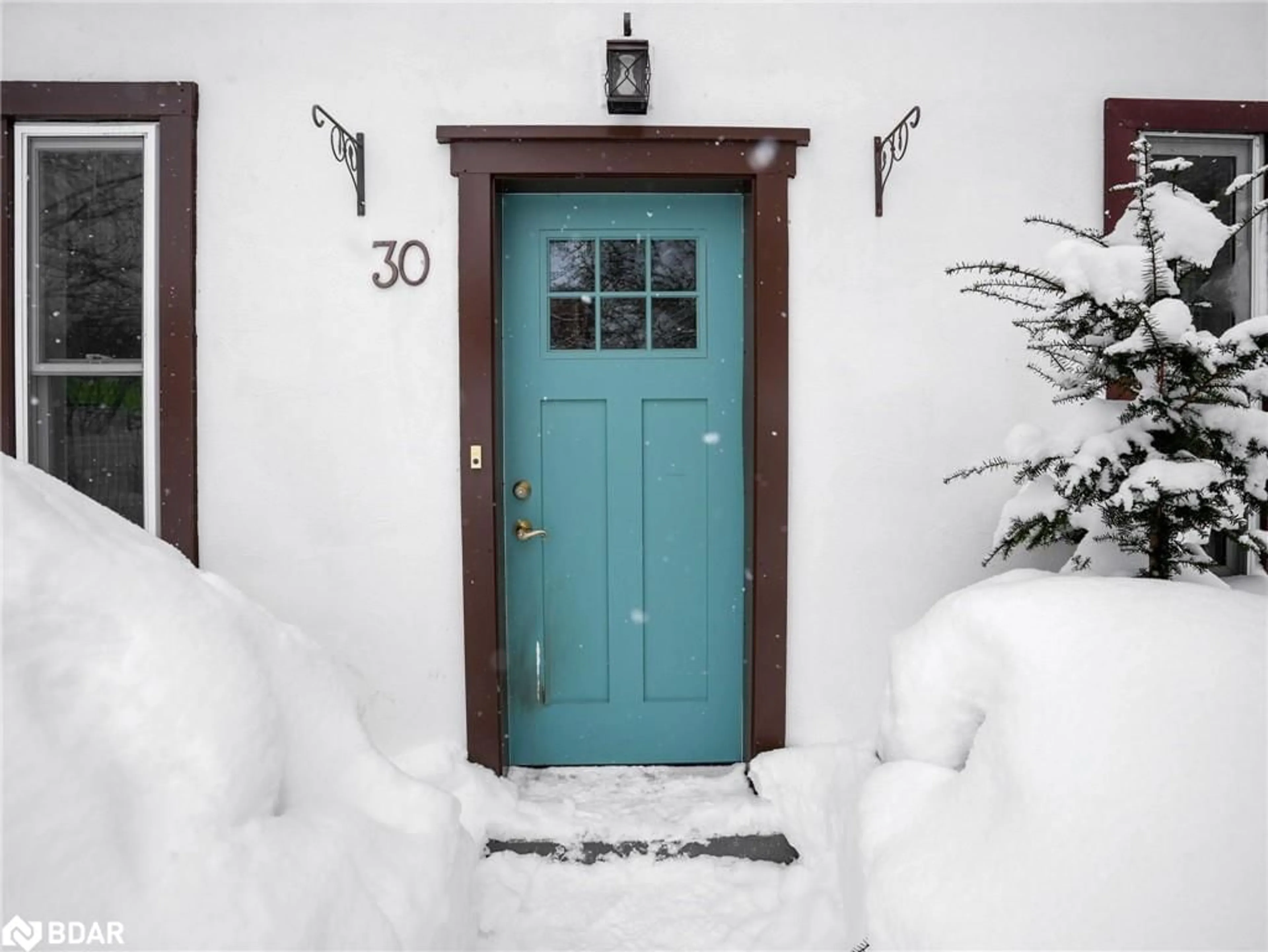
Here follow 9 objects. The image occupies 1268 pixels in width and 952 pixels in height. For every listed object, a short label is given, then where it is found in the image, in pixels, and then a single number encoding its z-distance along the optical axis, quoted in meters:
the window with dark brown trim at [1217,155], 2.95
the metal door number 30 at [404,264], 2.91
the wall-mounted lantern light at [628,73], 2.68
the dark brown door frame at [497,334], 2.89
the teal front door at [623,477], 3.11
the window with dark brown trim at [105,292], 2.88
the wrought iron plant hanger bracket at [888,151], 2.86
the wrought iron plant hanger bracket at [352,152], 2.81
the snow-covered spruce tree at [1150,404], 2.15
